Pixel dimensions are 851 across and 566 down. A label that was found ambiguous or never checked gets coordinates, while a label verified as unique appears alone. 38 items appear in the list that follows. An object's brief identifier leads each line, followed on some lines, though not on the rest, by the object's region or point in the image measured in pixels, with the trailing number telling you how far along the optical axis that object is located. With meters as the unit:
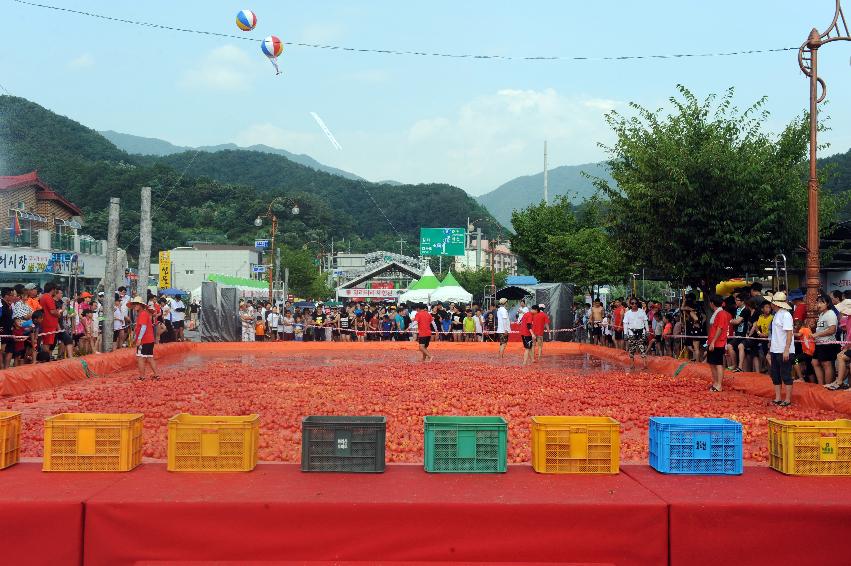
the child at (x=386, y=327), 31.88
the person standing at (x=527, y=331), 21.81
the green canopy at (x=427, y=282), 43.44
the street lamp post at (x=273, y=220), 41.22
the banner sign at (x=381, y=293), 79.94
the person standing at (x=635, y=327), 22.59
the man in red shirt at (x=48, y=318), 17.52
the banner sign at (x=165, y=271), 48.16
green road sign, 51.97
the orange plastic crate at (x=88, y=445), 6.71
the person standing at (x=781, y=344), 12.23
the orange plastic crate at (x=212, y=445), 6.83
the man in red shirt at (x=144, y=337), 16.56
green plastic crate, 6.82
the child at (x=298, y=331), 32.32
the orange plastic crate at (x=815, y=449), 6.85
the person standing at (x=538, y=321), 22.45
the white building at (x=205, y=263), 91.88
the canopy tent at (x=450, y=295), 40.53
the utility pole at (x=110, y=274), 21.25
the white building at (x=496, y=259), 147.25
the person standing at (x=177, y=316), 30.03
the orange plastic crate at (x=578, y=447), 6.83
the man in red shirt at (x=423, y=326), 22.20
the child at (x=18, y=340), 16.23
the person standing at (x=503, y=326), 24.48
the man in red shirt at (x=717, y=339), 14.61
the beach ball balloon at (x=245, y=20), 20.47
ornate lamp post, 14.27
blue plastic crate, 6.86
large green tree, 20.64
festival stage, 5.65
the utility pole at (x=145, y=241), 24.77
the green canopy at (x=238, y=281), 44.75
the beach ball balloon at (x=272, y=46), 22.09
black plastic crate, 6.79
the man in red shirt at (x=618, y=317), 25.59
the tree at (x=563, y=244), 39.72
